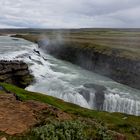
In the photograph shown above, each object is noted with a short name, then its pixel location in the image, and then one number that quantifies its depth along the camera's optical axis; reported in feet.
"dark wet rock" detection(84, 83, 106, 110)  77.50
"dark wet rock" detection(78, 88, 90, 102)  79.04
